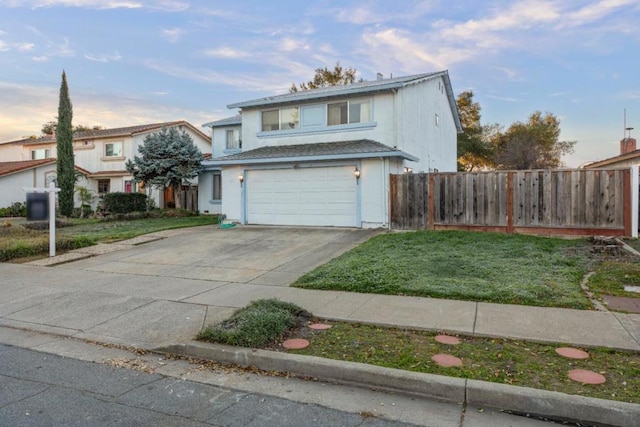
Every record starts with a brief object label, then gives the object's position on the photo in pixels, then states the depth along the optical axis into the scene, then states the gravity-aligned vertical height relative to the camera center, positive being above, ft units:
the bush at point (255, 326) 16.44 -5.11
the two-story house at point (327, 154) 50.52 +5.41
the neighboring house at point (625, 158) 70.15 +6.51
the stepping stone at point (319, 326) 18.51 -5.51
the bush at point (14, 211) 85.16 -1.94
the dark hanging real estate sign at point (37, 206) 41.01 -0.50
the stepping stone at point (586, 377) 12.81 -5.44
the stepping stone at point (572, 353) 14.83 -5.43
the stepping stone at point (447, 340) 16.43 -5.45
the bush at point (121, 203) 76.89 -0.49
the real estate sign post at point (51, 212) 38.78 -1.02
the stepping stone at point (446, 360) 14.21 -5.44
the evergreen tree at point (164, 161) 79.61 +7.17
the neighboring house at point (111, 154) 93.71 +10.31
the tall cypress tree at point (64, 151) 79.15 +9.12
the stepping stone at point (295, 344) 16.16 -5.50
